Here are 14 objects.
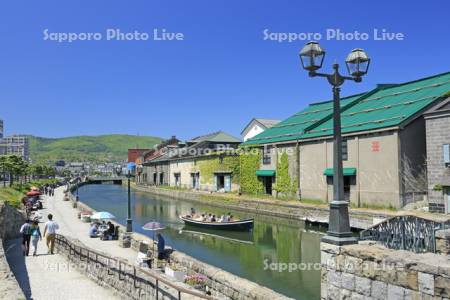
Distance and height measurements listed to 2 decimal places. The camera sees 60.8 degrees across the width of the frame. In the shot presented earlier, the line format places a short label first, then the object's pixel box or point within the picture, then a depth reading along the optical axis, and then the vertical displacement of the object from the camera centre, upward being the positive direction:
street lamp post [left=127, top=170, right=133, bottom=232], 22.61 -3.26
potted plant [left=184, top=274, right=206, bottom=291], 12.34 -3.62
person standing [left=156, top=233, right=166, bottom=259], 16.08 -3.31
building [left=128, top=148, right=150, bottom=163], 120.74 +5.05
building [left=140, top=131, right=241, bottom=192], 55.16 +0.77
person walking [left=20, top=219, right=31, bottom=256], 17.61 -3.08
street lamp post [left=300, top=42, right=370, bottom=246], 8.67 +0.84
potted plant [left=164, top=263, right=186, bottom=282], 12.48 -3.48
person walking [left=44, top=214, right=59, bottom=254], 17.89 -3.00
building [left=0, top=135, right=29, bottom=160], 192.55 +11.22
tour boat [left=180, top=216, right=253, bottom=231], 29.52 -4.32
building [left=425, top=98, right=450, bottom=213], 25.84 +0.91
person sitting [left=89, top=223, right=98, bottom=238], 23.02 -3.74
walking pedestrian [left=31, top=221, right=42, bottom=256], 17.86 -3.08
